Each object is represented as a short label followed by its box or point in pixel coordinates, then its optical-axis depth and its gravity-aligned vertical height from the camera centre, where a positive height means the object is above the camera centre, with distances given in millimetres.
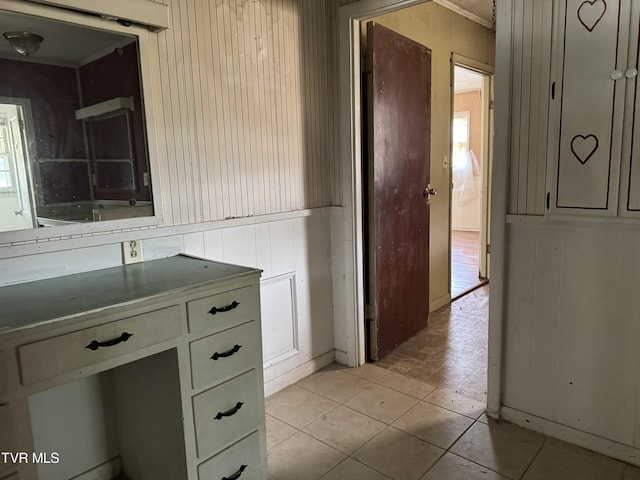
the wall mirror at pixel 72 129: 1474 +202
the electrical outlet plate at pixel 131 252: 1742 -279
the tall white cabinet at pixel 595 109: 1621 +215
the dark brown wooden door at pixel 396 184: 2629 -74
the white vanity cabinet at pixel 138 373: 1138 -615
